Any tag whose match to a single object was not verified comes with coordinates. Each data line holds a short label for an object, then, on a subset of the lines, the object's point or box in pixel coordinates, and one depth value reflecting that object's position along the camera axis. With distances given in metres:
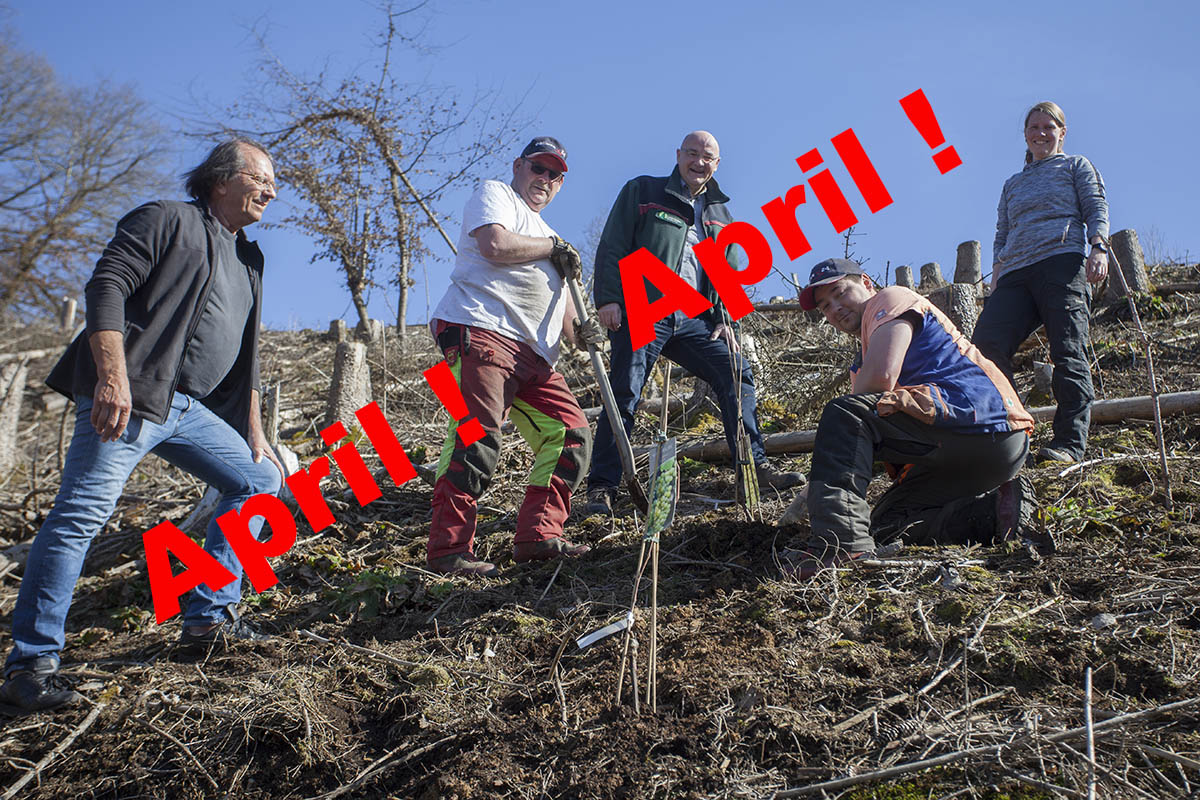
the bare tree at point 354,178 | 12.55
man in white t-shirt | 3.54
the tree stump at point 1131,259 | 7.83
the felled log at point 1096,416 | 4.63
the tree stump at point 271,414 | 6.12
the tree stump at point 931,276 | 11.20
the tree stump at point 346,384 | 6.69
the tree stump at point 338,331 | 11.35
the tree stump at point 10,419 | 8.23
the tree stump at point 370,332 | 11.28
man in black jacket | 2.74
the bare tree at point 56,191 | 20.14
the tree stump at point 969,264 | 10.74
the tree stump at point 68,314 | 17.23
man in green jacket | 4.36
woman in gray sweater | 4.29
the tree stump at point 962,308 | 5.77
